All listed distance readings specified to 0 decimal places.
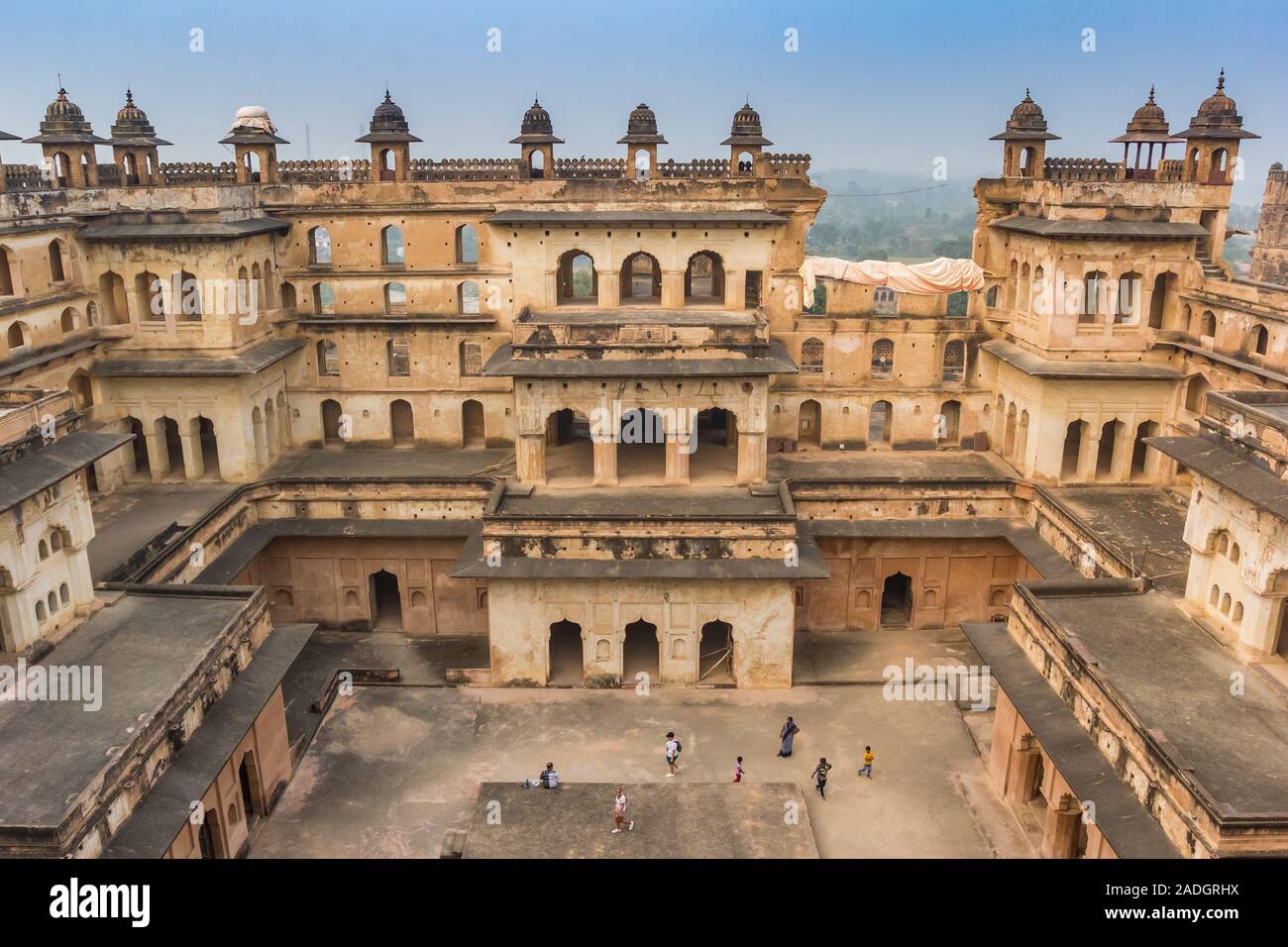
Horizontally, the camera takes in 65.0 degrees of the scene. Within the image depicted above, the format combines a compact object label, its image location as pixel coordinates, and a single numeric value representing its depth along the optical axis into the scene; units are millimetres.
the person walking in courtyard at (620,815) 19859
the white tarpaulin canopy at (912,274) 33469
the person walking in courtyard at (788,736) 23250
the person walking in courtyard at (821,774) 21906
